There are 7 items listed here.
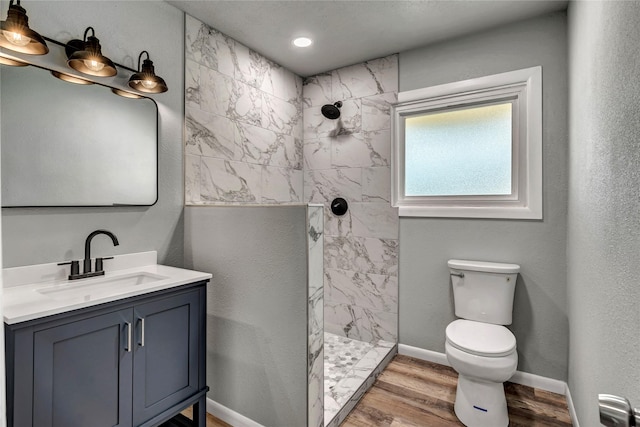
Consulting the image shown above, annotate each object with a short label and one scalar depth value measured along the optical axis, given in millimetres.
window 2326
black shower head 3029
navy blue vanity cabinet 1198
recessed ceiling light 2580
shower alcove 1728
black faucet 1674
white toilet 1851
